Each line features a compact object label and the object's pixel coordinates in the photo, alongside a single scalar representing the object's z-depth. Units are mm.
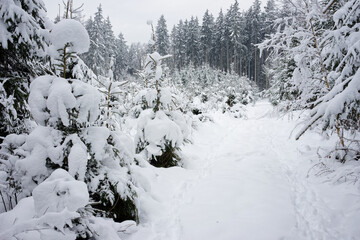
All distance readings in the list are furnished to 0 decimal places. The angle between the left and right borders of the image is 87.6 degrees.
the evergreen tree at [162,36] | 49250
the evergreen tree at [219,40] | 49906
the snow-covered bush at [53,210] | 1479
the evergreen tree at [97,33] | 33541
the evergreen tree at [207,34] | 50969
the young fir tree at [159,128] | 5027
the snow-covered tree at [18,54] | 2783
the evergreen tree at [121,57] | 55734
